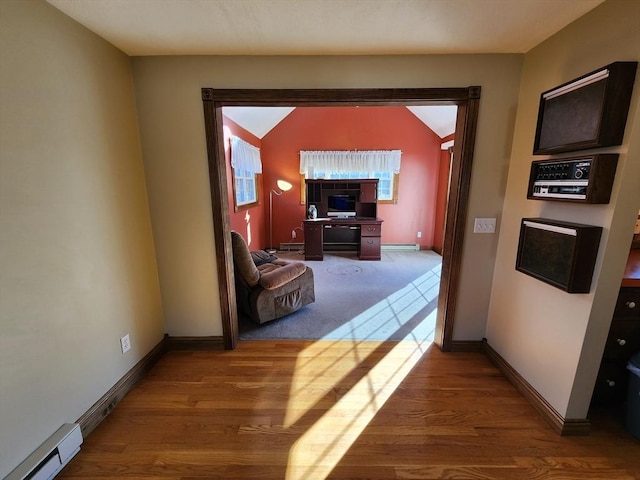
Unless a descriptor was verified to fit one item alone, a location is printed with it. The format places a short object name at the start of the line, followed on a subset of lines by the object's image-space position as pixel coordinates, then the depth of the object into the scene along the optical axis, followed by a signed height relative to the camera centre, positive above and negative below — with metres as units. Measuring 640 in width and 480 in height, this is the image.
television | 5.55 -0.28
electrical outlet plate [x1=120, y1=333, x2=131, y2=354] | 1.79 -1.03
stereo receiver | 1.24 +0.07
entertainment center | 5.08 -0.54
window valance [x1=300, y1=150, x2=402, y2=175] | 5.59 +0.66
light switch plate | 2.04 -0.25
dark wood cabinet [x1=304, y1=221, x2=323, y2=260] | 5.06 -0.92
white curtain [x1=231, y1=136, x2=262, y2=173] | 3.91 +0.58
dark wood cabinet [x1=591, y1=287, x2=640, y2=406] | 1.45 -0.88
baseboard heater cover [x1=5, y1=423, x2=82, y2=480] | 1.16 -1.22
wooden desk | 5.05 -0.82
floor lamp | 5.73 -0.04
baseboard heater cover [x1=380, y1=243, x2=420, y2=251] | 5.95 -1.21
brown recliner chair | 2.56 -0.98
